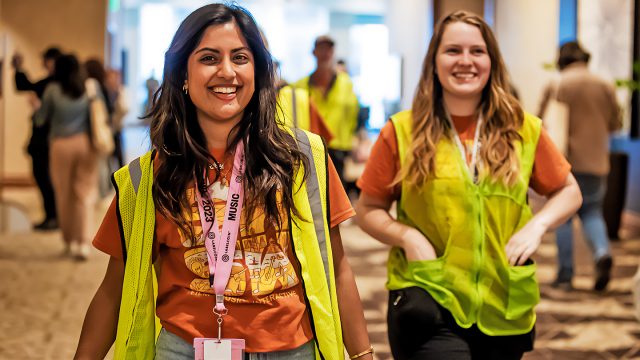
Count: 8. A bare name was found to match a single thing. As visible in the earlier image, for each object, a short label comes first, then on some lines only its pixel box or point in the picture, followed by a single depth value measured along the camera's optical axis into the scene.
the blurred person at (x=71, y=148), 7.65
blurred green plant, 9.00
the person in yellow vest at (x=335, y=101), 7.87
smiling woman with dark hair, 2.01
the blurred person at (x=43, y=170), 9.88
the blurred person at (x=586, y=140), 6.50
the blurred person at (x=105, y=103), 9.63
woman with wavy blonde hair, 2.71
